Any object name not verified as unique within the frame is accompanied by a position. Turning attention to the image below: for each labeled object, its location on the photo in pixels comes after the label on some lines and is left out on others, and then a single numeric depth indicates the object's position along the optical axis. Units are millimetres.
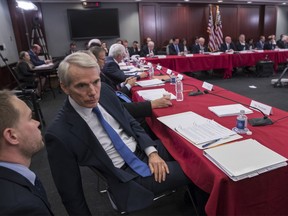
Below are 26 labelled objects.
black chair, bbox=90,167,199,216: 1217
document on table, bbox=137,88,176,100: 2063
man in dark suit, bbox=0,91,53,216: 584
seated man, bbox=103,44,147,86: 2973
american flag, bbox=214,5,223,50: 9422
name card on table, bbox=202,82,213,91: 2201
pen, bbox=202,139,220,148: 1126
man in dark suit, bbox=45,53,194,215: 1075
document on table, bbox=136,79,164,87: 2611
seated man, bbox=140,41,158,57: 7653
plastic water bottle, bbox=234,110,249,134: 1228
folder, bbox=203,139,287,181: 887
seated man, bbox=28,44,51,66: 6121
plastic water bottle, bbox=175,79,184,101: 1942
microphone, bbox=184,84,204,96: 2039
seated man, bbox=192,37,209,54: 7836
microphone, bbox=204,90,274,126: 1308
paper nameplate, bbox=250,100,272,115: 1441
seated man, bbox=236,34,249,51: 8023
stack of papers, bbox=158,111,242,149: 1156
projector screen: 8312
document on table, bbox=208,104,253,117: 1498
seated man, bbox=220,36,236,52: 7590
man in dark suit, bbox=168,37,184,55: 7768
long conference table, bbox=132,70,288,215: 907
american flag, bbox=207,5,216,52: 9484
